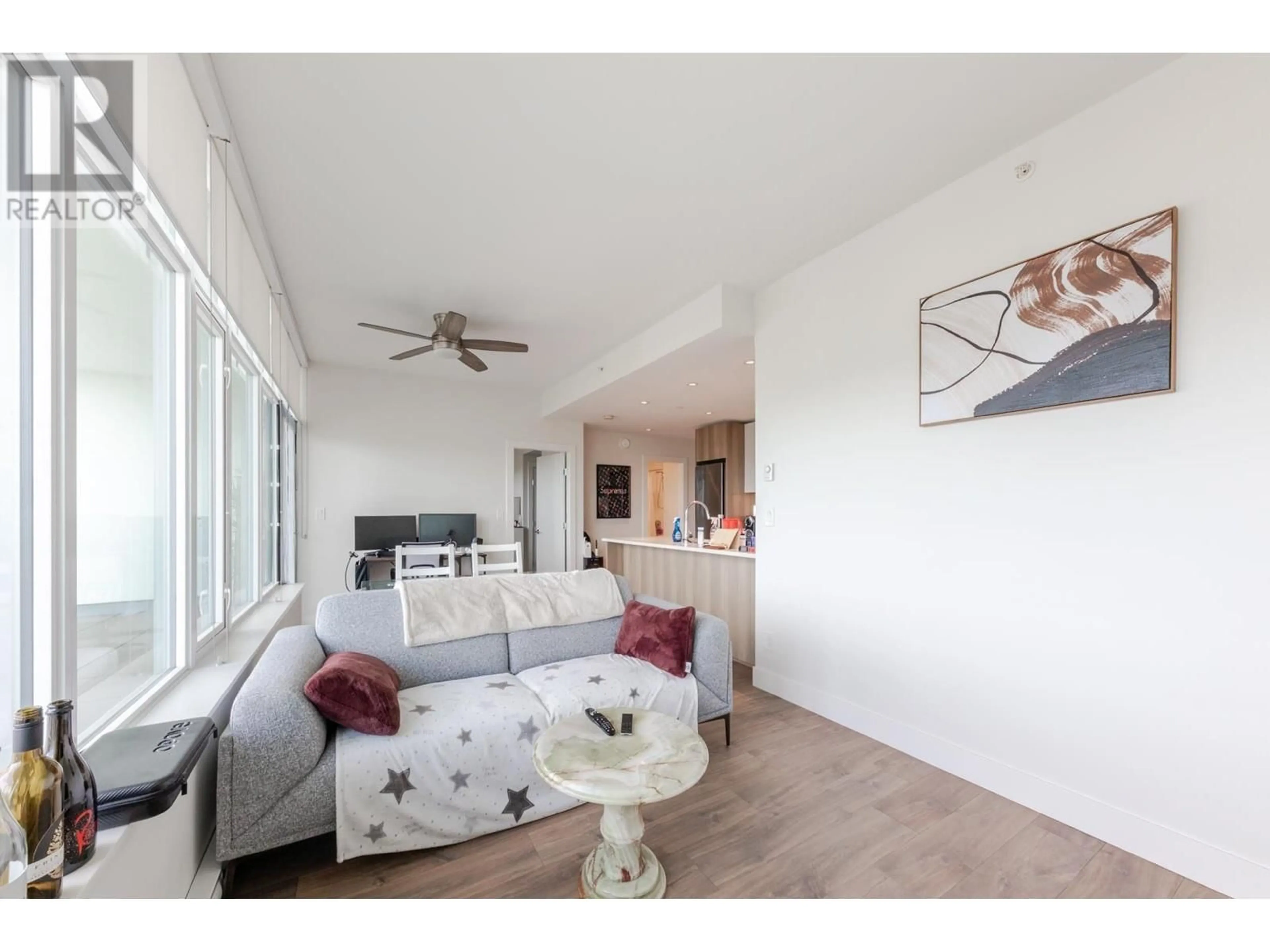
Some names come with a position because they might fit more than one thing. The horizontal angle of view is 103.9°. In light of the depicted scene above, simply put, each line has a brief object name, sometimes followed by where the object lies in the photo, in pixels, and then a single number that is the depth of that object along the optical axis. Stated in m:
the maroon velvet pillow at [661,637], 2.43
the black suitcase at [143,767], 0.96
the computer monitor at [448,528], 5.48
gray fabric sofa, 1.48
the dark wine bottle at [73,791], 0.85
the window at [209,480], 2.16
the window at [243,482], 2.76
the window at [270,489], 3.62
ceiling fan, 3.64
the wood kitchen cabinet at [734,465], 7.11
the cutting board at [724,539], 4.07
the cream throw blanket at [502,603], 2.40
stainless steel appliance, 7.48
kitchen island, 3.69
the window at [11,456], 0.98
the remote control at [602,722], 1.71
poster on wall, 7.78
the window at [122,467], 1.29
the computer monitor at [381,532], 5.24
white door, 6.72
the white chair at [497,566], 3.83
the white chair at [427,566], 4.01
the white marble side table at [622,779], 1.38
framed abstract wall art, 1.68
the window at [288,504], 4.56
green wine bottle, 0.77
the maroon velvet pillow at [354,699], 1.69
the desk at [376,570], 5.16
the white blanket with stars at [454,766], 1.62
